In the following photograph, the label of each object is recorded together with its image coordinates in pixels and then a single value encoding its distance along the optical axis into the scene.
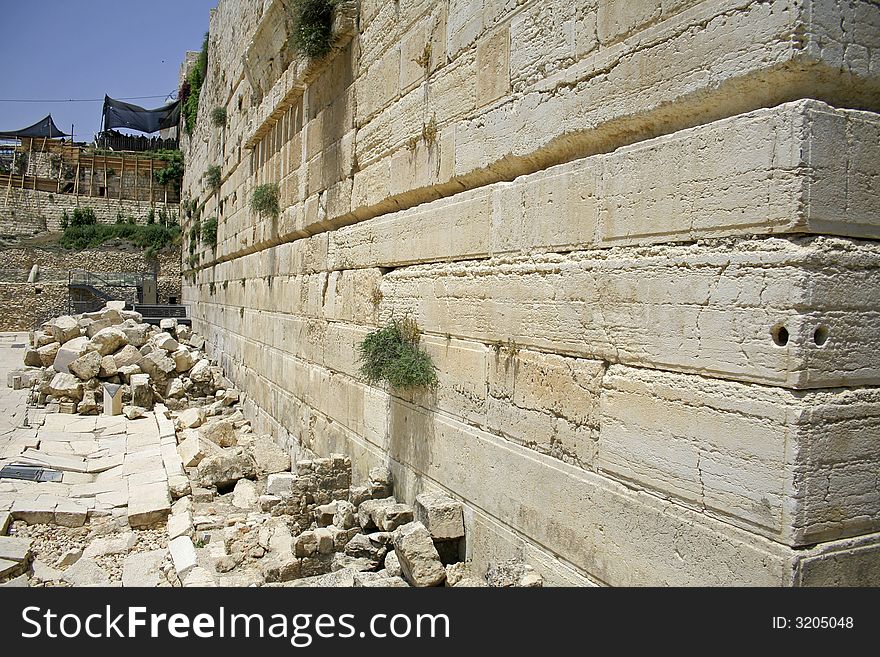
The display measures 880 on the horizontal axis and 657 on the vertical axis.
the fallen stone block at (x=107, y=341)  12.38
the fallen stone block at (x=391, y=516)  4.61
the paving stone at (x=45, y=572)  5.03
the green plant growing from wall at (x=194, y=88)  17.72
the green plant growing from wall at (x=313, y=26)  6.47
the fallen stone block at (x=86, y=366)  11.54
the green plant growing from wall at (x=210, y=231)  14.98
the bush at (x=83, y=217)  39.69
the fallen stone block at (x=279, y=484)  6.32
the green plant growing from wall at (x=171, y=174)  43.75
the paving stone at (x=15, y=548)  5.09
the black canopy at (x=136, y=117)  53.62
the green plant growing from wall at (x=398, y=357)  4.73
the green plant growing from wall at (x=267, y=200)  8.98
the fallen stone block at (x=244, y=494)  6.65
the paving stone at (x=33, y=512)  6.07
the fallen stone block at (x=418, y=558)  3.89
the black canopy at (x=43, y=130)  50.04
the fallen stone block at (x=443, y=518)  4.18
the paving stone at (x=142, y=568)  4.99
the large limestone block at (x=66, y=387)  11.03
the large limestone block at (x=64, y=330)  13.58
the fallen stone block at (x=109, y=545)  5.53
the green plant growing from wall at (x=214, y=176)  14.38
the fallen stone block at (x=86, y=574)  4.97
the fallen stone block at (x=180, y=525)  5.85
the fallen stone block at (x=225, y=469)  7.18
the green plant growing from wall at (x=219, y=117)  13.60
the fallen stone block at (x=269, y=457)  7.78
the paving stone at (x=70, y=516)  6.17
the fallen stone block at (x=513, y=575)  3.35
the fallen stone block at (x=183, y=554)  4.96
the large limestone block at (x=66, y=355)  11.86
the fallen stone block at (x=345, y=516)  4.99
